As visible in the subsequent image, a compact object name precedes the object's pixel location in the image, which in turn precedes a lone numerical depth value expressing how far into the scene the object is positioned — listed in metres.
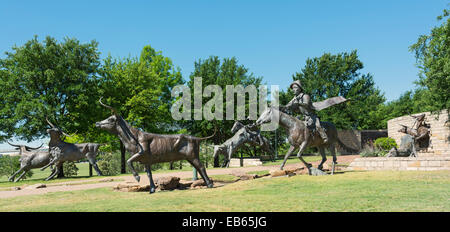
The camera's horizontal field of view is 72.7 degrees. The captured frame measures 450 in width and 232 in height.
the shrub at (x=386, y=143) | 27.08
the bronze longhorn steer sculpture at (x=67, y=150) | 17.61
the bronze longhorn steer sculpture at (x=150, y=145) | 9.67
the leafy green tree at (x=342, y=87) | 42.75
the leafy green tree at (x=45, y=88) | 20.52
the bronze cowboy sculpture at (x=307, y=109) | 11.91
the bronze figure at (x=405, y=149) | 16.70
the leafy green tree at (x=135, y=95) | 26.97
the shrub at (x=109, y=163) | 34.84
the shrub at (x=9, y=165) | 27.30
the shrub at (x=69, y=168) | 25.43
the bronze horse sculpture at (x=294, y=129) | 11.76
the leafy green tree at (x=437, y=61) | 16.97
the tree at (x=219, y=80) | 33.94
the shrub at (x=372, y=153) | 18.62
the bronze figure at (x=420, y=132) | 23.12
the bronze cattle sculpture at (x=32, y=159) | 17.50
